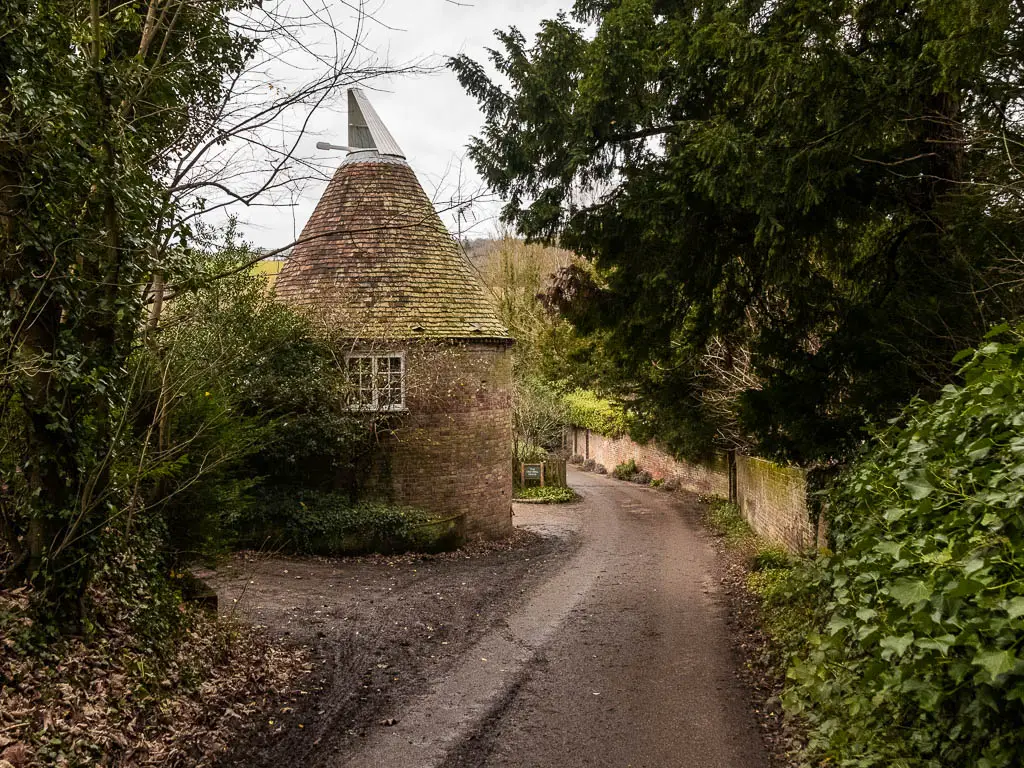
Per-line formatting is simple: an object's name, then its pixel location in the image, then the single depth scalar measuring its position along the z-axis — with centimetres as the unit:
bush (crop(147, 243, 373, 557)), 812
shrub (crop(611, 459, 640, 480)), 3350
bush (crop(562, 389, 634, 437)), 3412
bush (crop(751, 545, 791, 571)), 1262
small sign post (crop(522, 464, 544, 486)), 2803
